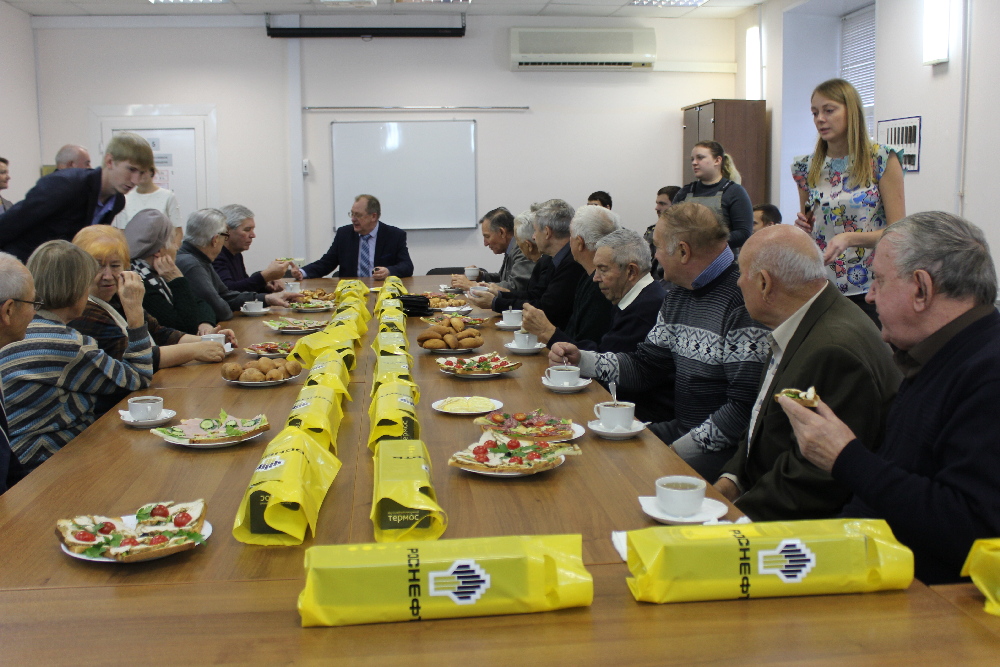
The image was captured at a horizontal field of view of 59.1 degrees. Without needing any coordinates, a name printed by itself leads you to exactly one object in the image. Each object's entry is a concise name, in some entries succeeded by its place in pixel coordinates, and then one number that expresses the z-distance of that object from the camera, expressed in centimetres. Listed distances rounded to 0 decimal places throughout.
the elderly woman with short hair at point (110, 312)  295
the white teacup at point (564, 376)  278
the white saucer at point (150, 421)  236
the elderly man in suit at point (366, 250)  728
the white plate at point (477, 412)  245
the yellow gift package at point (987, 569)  125
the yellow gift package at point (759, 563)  127
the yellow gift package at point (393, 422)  199
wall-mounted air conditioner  892
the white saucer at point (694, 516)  160
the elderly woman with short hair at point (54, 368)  247
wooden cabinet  836
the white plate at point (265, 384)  287
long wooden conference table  116
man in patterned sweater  259
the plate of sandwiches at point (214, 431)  213
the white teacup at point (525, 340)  351
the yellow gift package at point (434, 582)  122
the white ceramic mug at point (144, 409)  237
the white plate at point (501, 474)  186
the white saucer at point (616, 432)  216
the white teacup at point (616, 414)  221
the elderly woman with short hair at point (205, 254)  464
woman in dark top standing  612
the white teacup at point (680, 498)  160
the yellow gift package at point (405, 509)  151
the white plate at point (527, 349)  346
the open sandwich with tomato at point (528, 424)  213
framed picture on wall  615
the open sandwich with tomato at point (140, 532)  145
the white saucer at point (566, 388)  274
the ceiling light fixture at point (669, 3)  847
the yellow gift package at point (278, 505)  153
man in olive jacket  200
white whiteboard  905
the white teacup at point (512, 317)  420
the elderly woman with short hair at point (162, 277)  407
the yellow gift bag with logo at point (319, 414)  194
